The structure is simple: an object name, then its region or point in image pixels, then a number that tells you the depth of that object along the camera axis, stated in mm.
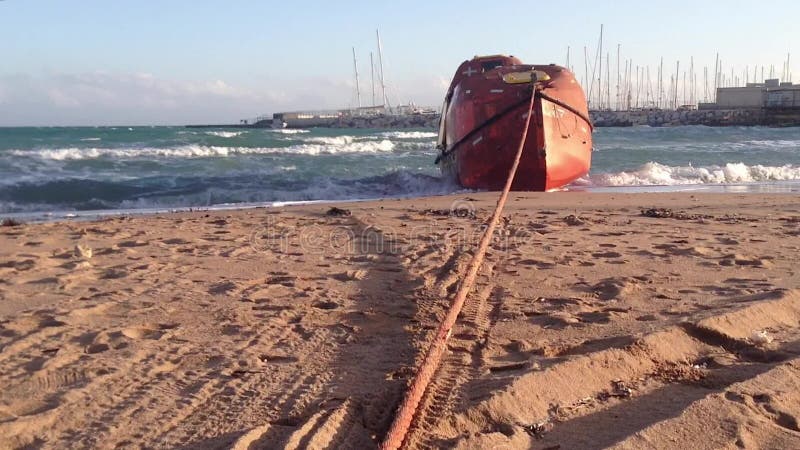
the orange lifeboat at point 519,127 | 10836
